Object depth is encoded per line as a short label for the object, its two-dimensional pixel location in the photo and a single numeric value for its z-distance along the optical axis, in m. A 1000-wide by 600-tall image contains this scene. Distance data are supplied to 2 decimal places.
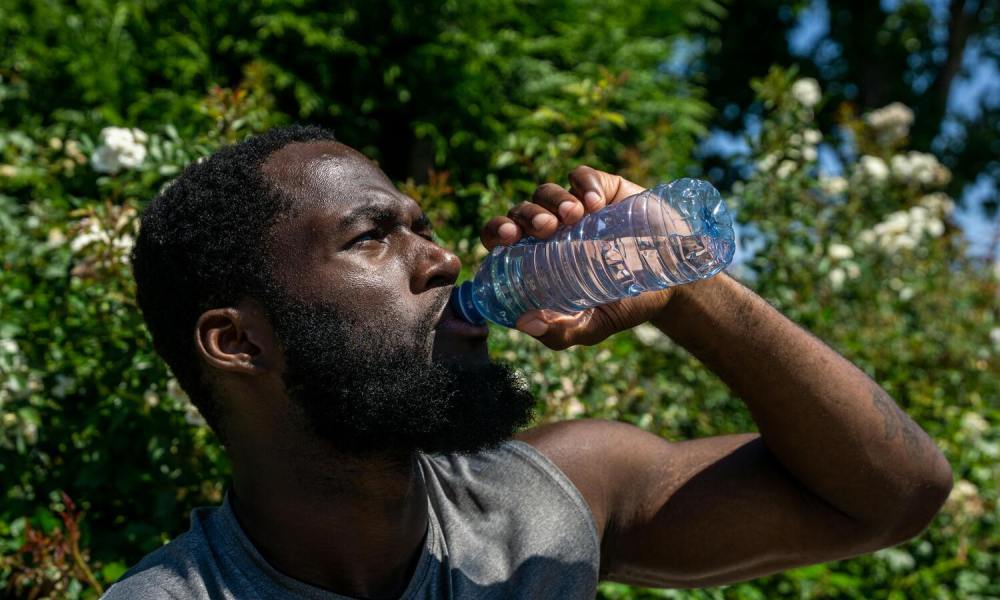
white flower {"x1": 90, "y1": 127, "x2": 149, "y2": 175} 2.96
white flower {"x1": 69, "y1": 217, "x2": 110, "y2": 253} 2.79
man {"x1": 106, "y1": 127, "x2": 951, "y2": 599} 2.05
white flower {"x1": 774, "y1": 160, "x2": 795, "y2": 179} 3.95
